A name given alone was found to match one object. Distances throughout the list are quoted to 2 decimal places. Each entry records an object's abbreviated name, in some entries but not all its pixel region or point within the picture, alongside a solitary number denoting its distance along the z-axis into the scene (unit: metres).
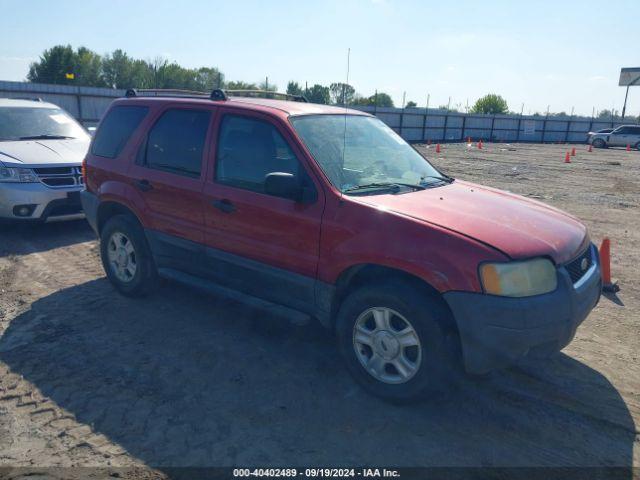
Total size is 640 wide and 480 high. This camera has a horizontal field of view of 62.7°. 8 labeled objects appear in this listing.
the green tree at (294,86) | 33.42
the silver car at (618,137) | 35.41
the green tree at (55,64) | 71.94
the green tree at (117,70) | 78.38
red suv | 3.19
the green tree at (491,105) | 90.19
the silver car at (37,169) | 7.17
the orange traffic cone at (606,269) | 5.72
